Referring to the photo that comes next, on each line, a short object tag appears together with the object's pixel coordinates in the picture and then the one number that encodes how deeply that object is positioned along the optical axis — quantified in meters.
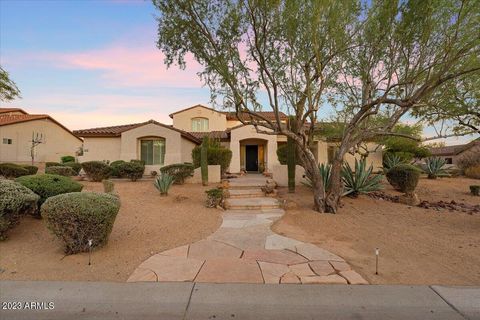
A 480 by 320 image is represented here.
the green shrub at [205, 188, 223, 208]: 9.63
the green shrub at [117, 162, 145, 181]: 15.55
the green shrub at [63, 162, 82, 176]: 18.62
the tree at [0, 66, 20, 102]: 10.69
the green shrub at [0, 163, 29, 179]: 12.75
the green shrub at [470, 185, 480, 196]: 12.30
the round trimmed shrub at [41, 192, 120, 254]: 5.02
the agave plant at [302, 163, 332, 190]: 10.15
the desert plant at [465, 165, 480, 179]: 18.74
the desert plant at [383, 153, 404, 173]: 17.05
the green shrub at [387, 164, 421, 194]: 11.72
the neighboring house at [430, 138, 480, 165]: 21.67
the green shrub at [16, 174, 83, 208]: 7.09
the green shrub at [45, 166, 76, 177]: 14.75
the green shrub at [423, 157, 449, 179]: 16.83
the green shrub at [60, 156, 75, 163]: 27.56
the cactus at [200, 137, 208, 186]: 14.29
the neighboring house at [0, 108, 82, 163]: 25.75
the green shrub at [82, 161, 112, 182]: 14.80
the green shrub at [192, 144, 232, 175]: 16.39
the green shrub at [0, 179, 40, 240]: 5.58
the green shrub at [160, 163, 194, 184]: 14.52
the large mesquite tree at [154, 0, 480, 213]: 7.64
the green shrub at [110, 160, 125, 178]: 15.92
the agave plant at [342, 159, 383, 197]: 10.84
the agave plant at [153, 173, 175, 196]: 11.24
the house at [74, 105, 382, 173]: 19.69
